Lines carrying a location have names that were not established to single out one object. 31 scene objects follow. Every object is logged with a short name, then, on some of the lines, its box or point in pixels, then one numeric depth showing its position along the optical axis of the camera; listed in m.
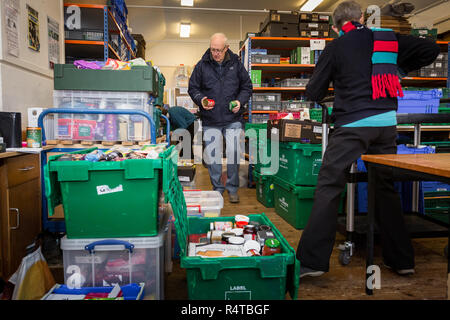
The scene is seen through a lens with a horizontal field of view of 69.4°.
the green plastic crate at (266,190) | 3.42
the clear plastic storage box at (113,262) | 1.33
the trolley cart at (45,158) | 2.12
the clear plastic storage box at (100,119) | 2.53
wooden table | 1.06
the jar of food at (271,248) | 1.43
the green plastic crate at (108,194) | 1.29
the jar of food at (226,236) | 1.59
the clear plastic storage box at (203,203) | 2.08
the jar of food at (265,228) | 1.68
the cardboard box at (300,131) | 2.78
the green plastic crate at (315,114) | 3.62
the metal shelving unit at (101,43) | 4.08
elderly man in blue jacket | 3.46
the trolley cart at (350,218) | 1.97
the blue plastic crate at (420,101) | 2.62
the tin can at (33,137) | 1.93
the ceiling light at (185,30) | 9.01
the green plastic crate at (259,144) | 3.49
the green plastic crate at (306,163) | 2.69
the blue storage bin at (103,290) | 1.23
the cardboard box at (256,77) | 4.88
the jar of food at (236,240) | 1.54
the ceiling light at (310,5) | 7.42
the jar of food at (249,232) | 1.61
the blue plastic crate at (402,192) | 2.66
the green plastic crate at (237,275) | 1.28
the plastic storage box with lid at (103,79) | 2.48
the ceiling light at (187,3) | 7.44
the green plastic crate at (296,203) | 2.66
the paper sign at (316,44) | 5.03
